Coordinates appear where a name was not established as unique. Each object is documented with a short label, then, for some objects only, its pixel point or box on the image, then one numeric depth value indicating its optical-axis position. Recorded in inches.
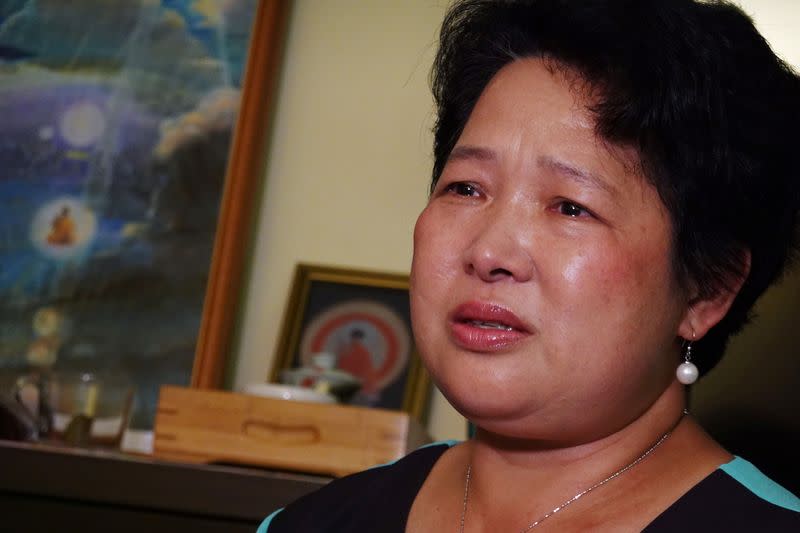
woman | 42.0
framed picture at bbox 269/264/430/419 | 93.9
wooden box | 77.8
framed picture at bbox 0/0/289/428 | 97.7
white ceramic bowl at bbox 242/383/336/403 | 81.5
